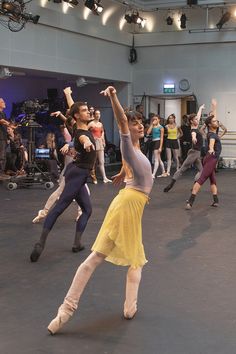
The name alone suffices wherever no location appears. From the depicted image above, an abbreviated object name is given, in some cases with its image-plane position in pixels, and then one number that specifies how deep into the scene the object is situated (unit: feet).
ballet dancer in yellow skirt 11.64
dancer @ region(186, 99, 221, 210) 27.92
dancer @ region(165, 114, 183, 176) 46.21
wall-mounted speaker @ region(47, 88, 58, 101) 60.75
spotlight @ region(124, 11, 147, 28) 56.44
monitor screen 42.09
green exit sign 60.95
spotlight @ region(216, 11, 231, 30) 56.18
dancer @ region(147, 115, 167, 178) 44.62
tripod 36.88
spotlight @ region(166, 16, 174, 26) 58.59
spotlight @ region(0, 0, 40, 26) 33.96
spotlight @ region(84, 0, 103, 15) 48.62
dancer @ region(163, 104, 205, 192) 31.30
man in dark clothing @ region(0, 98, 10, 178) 37.76
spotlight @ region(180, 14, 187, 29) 57.41
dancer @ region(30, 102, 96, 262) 17.15
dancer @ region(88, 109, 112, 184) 40.37
